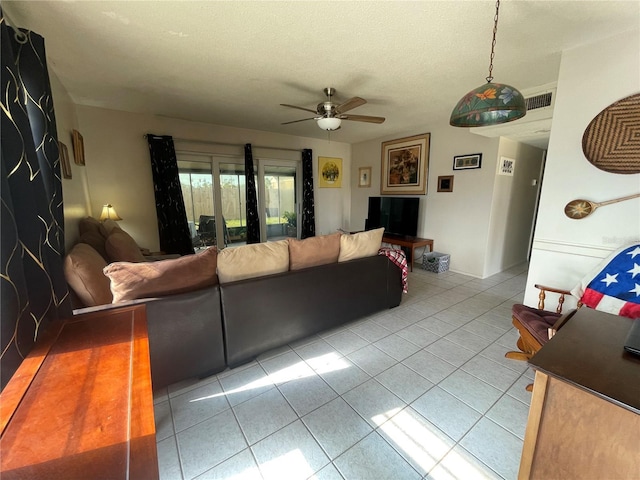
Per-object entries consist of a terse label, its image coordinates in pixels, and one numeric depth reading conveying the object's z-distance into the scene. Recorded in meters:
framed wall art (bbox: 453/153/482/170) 3.68
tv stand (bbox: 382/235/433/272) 4.20
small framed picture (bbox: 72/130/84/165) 2.81
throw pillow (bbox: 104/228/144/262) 2.21
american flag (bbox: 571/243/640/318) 1.54
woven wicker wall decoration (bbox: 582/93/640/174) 1.73
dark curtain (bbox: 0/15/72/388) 1.01
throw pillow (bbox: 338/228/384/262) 2.39
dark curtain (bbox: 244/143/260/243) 4.52
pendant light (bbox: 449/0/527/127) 1.32
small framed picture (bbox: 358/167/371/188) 5.45
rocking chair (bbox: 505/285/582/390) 1.62
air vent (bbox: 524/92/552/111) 2.62
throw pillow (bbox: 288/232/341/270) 2.12
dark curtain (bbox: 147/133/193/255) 3.79
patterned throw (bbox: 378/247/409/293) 2.68
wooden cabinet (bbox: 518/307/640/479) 0.81
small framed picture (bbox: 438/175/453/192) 4.05
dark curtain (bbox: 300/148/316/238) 5.19
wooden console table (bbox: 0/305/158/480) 0.59
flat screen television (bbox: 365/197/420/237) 4.45
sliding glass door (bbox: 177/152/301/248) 4.31
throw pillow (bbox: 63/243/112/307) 1.52
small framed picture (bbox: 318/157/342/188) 5.53
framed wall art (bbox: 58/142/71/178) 2.30
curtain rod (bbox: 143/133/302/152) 3.99
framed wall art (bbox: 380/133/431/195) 4.37
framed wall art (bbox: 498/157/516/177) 3.58
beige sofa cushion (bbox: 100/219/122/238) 2.72
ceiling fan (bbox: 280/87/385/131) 2.76
